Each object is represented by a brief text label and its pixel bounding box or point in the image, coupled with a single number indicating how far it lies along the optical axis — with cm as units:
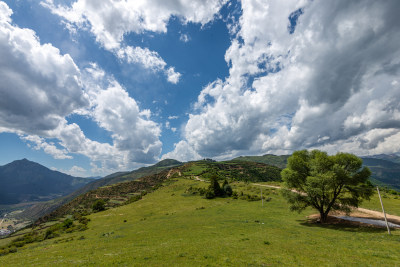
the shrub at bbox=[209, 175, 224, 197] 7869
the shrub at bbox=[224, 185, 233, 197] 7843
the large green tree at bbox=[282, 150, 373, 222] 3058
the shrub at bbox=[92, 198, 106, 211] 8900
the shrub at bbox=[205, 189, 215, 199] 7569
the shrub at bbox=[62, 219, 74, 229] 5651
